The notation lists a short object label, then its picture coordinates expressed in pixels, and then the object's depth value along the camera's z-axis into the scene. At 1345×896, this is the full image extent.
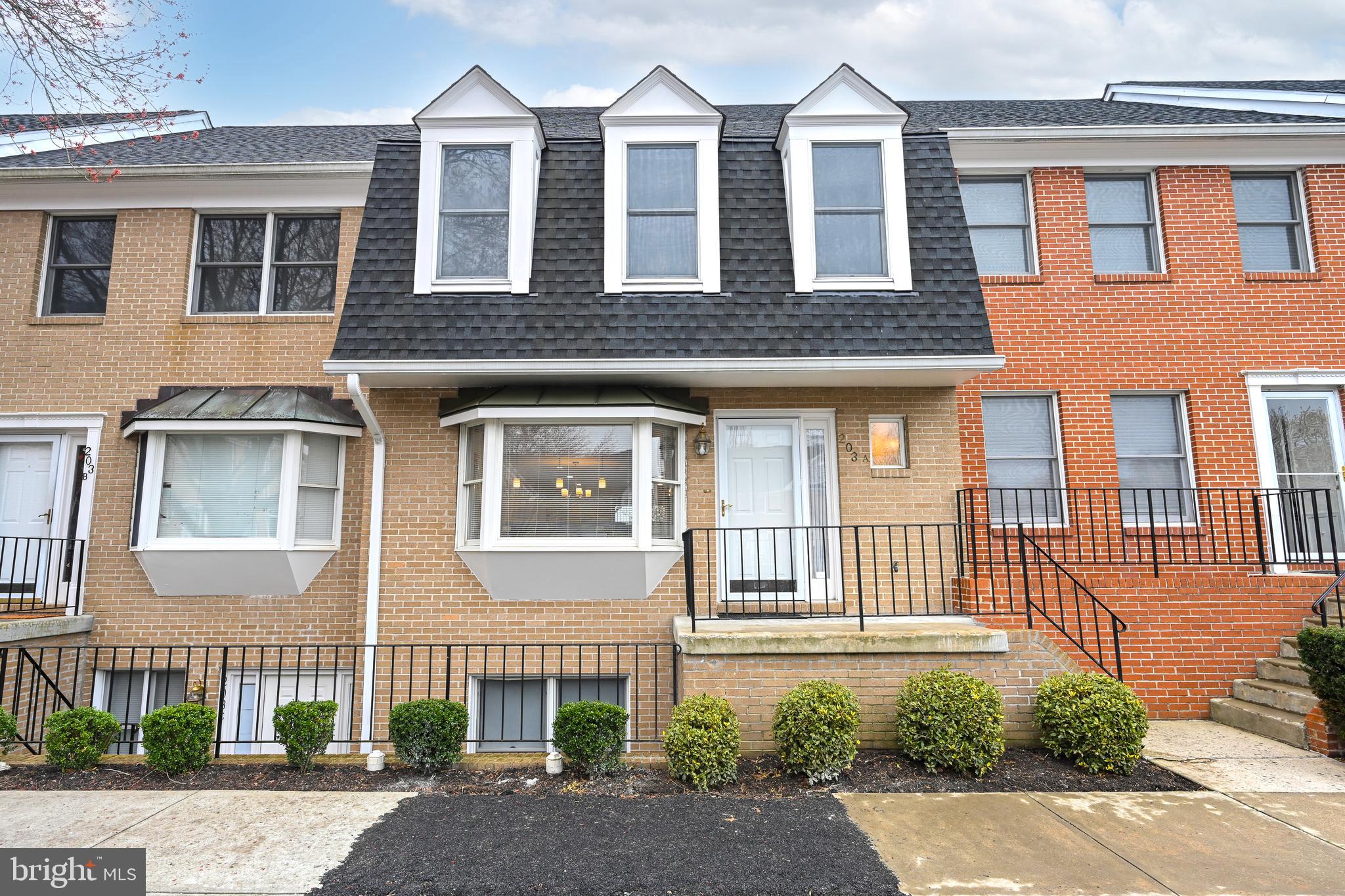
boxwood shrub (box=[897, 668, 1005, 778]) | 5.44
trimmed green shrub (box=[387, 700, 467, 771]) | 5.78
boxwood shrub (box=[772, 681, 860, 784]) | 5.31
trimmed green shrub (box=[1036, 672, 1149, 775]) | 5.39
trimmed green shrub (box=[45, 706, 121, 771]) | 5.73
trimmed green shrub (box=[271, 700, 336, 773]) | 5.78
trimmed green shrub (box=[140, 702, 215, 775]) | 5.62
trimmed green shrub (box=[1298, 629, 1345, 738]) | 5.51
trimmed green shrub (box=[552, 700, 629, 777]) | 5.56
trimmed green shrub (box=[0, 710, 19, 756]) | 5.89
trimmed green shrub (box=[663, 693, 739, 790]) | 5.25
